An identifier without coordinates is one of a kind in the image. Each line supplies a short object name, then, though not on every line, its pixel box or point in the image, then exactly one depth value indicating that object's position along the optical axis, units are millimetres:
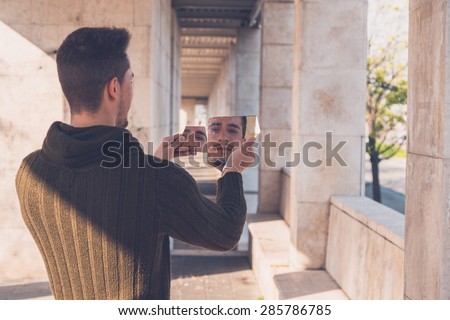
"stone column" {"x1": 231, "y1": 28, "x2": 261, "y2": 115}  21562
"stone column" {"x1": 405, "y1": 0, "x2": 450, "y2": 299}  3660
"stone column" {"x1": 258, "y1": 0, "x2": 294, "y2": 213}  13180
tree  16156
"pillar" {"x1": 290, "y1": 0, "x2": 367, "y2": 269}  8367
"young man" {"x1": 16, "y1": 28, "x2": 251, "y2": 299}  1939
